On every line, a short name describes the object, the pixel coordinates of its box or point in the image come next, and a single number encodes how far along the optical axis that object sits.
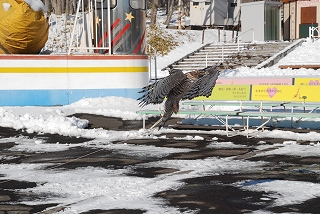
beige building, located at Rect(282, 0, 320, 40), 35.91
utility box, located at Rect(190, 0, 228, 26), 40.28
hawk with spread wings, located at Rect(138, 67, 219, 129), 6.53
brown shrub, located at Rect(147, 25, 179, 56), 36.03
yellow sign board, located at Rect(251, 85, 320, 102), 15.02
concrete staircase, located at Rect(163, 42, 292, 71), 29.22
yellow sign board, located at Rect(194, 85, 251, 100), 16.09
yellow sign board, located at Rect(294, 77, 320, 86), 16.17
